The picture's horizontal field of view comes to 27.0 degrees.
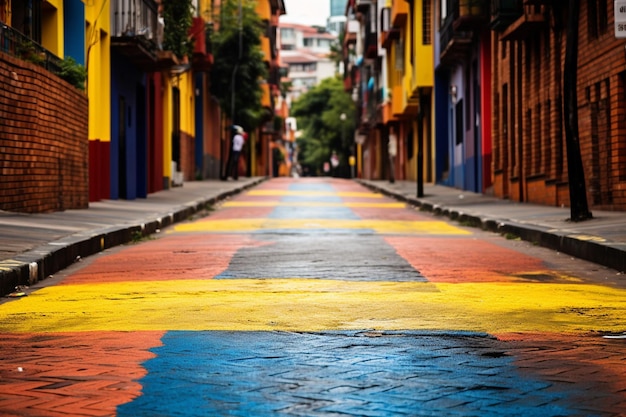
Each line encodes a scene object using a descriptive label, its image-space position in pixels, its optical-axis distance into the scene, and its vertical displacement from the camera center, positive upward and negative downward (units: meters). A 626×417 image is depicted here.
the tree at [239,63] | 57.59 +4.70
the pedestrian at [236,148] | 52.69 +0.83
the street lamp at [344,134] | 100.06 +2.64
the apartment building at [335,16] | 187.38 +22.09
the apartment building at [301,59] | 174.88 +14.56
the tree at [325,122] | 103.62 +3.88
